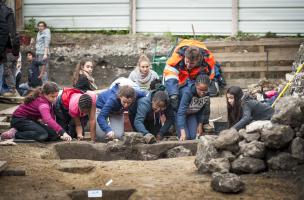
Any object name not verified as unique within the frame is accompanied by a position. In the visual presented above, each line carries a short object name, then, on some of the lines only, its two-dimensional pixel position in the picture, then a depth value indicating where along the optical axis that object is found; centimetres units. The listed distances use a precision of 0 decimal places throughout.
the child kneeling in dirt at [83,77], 1068
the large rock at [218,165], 753
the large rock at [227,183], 687
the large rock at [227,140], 785
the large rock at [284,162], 755
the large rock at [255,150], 766
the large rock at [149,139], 935
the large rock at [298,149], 752
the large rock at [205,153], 768
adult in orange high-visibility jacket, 1038
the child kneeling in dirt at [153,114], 984
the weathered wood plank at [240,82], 1606
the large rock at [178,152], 913
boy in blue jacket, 968
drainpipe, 1691
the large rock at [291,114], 766
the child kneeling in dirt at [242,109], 938
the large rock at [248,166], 761
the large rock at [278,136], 757
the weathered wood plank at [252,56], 1617
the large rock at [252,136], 782
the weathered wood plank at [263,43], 1620
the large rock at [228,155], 774
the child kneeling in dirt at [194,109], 1002
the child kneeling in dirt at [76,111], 969
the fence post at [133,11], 1756
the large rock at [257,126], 776
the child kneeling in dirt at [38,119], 959
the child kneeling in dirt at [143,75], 1098
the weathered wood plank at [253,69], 1617
